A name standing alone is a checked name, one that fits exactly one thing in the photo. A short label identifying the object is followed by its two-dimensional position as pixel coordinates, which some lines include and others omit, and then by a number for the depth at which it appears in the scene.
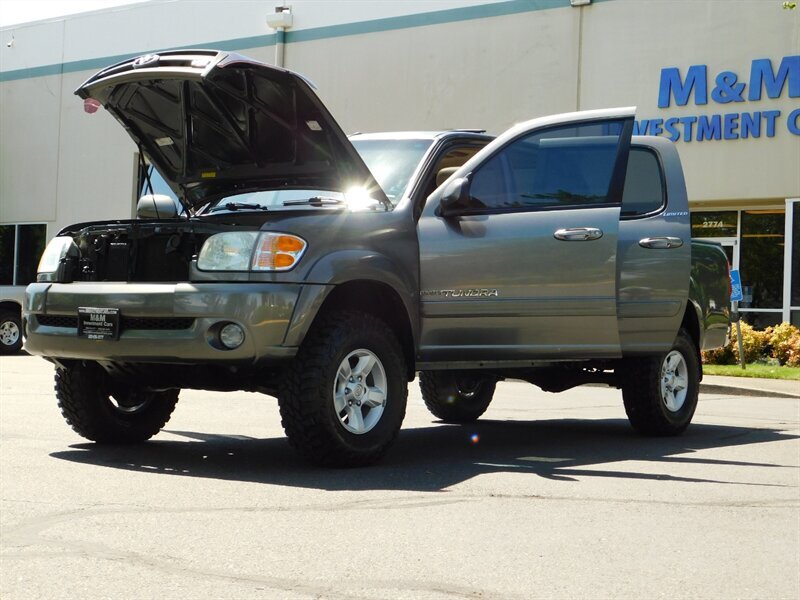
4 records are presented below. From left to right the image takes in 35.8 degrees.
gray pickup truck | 6.59
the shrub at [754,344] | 20.64
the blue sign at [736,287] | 17.47
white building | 22.80
